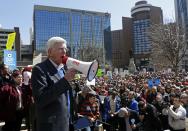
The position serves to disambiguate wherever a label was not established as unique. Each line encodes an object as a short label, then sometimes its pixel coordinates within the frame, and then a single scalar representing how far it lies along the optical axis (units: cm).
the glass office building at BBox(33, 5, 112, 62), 5799
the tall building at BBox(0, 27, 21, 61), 5873
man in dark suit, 133
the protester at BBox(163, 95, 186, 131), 356
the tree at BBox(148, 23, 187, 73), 1767
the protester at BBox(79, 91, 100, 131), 333
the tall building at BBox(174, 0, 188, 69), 5558
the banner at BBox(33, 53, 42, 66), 336
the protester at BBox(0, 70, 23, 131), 268
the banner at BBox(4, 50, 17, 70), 533
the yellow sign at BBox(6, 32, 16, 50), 646
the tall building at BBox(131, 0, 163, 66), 6587
